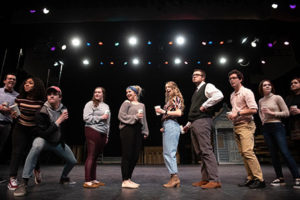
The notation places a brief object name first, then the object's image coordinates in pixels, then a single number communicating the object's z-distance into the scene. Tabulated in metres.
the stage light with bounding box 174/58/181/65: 7.02
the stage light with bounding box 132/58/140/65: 7.10
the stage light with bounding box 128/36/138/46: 5.64
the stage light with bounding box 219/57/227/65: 6.90
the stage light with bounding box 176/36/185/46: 5.61
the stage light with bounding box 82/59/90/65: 7.14
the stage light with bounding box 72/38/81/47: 5.63
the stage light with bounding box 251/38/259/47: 5.99
